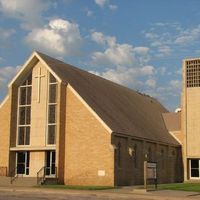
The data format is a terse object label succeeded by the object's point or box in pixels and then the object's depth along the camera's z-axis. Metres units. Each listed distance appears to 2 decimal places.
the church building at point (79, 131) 39.47
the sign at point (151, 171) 34.16
